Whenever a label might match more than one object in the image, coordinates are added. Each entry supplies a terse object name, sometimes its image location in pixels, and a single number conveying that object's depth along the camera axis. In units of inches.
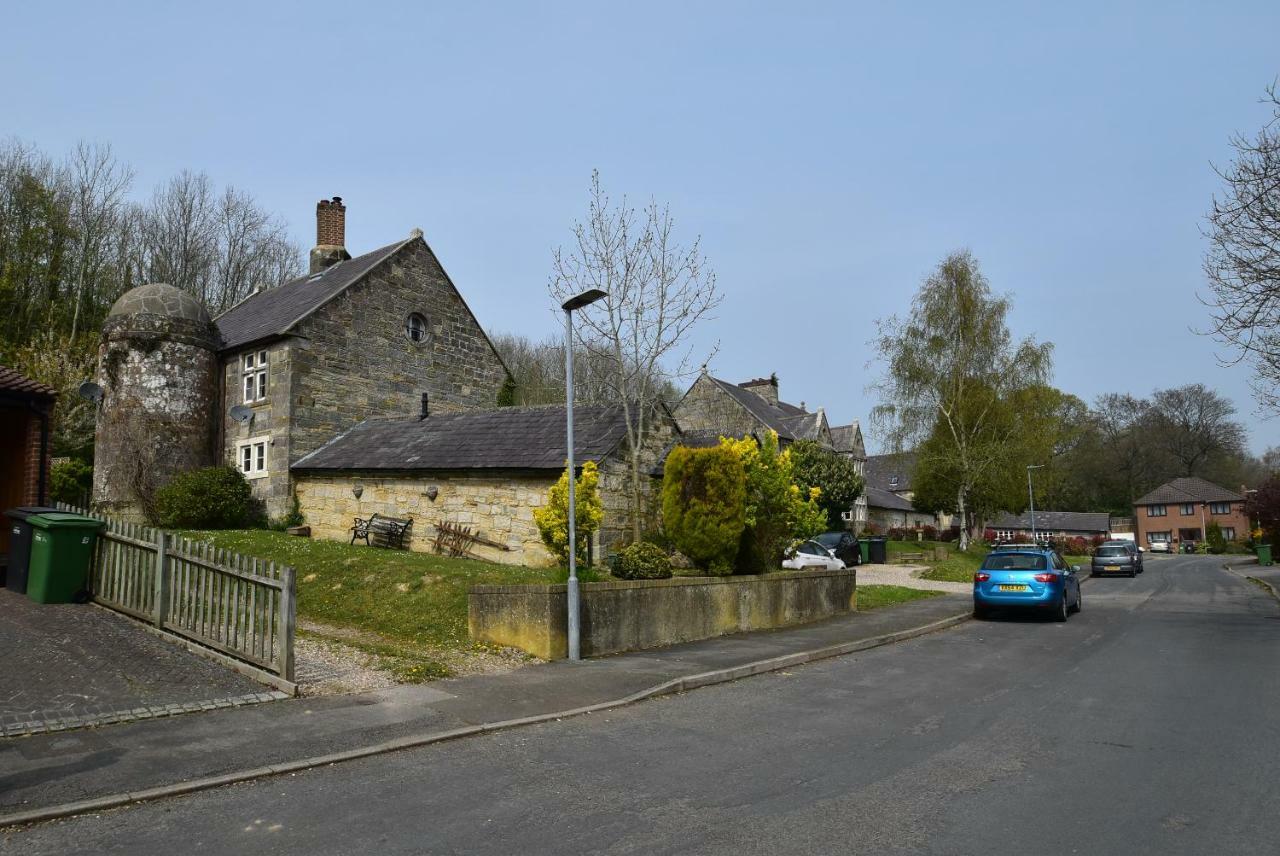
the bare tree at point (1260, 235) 530.9
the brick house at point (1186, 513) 3134.8
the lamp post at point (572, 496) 431.2
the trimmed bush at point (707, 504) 559.8
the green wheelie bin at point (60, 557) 423.2
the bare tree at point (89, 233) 1350.9
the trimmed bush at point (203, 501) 889.5
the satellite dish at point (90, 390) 919.2
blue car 650.2
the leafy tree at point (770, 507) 590.6
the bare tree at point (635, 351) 773.9
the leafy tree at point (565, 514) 526.0
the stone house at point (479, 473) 727.1
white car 1043.9
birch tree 1528.1
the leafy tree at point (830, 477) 1482.5
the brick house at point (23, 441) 519.5
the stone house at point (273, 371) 952.3
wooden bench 821.9
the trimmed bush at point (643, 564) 522.3
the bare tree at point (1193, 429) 3393.2
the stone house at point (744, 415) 1983.3
